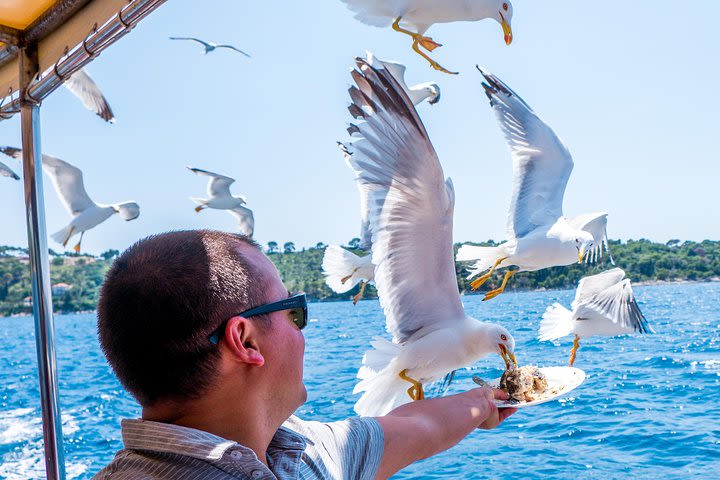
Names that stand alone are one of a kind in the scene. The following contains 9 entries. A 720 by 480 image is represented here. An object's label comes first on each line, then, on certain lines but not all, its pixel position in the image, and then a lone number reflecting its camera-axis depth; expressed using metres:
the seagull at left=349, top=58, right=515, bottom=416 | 1.27
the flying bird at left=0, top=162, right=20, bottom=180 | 2.57
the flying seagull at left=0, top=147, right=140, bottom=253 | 4.14
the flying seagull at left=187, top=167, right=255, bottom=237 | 4.44
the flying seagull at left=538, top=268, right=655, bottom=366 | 2.39
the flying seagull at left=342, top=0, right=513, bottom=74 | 1.31
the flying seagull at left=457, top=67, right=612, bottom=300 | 1.93
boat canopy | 1.20
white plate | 0.90
